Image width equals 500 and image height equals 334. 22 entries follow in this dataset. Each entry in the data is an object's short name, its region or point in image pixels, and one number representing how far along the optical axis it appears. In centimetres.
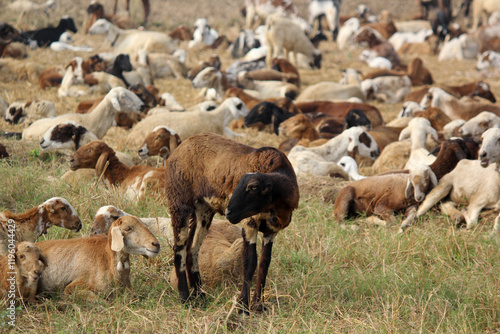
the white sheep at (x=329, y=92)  3225
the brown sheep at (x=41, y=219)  1050
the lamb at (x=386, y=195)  1439
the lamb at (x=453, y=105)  2547
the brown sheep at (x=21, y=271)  884
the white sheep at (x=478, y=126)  1970
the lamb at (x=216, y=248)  987
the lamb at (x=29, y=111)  2317
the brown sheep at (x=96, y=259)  905
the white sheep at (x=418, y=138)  1738
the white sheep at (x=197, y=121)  2128
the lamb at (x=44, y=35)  4153
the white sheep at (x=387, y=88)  3412
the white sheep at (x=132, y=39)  4134
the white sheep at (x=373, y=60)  4397
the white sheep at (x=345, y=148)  1985
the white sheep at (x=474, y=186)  1372
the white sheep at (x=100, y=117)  2041
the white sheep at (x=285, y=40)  3894
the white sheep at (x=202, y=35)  4837
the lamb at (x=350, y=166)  1816
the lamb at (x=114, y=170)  1435
